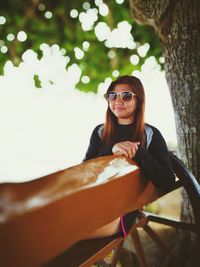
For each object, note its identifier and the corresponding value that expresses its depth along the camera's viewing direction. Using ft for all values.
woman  6.28
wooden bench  3.60
